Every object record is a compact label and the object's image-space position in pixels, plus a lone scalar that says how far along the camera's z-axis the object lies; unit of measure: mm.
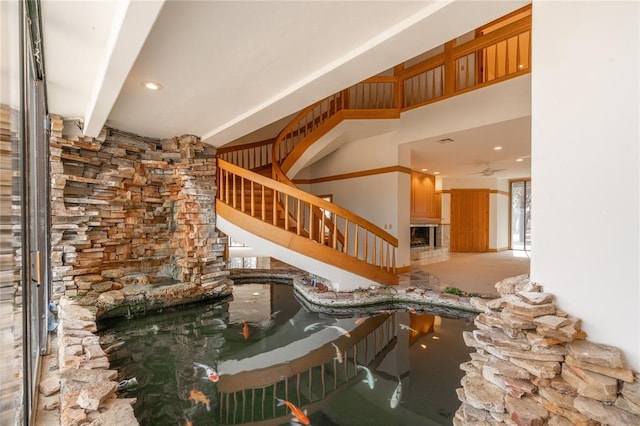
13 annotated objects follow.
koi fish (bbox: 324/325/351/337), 3392
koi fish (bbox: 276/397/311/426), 1970
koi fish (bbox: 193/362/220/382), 2487
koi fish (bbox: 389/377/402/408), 2130
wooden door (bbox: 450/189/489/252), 9594
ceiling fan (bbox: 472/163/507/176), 7328
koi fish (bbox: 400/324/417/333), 3496
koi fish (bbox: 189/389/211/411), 2162
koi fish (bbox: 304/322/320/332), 3562
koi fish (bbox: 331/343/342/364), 2805
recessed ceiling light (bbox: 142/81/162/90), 2677
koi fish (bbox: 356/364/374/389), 2398
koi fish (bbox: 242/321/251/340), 3342
